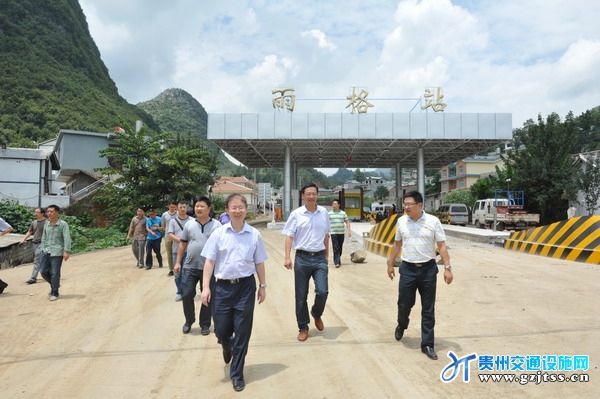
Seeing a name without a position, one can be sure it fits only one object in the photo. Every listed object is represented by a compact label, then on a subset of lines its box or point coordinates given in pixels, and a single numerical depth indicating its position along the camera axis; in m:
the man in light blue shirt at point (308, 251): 4.95
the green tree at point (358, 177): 130.70
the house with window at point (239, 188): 66.12
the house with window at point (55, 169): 24.89
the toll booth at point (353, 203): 35.47
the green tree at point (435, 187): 61.82
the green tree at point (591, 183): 23.25
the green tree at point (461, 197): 41.47
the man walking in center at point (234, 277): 3.66
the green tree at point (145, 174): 22.33
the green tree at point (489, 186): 31.84
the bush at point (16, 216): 18.52
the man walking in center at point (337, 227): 10.09
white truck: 20.75
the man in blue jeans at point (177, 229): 6.66
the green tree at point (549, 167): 24.12
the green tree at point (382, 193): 92.31
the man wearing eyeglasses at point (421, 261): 4.33
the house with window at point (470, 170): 52.00
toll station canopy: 27.11
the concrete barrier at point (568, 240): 10.81
